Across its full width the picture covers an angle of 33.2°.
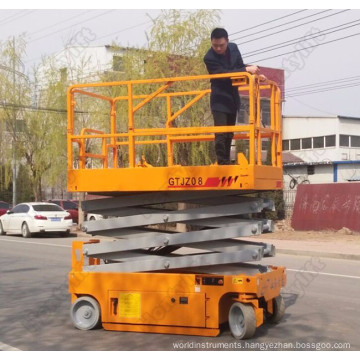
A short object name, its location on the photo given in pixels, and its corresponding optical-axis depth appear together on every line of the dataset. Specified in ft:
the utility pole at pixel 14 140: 105.81
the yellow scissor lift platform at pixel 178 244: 22.43
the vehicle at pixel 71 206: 108.37
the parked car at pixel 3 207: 115.65
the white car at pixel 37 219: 81.00
